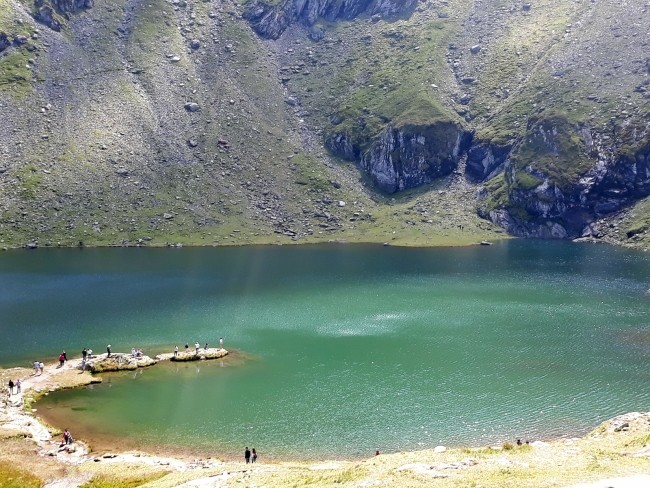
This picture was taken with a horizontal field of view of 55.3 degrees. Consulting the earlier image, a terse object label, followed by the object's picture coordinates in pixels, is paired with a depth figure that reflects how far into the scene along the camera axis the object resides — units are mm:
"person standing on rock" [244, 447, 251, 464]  59250
